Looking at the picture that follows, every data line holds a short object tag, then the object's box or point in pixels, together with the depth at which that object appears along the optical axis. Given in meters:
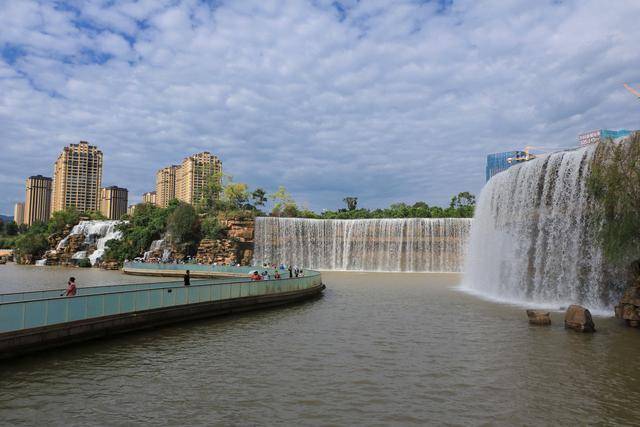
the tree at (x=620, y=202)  18.23
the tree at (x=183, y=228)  59.96
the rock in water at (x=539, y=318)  17.53
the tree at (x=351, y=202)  122.00
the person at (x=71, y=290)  15.51
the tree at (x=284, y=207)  88.92
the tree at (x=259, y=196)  98.00
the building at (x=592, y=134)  107.08
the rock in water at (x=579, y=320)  16.31
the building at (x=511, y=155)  188.88
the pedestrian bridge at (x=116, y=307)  12.06
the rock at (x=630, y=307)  17.39
